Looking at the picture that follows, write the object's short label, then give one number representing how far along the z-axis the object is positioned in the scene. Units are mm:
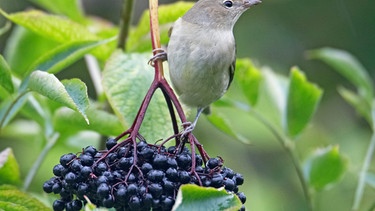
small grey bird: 5156
